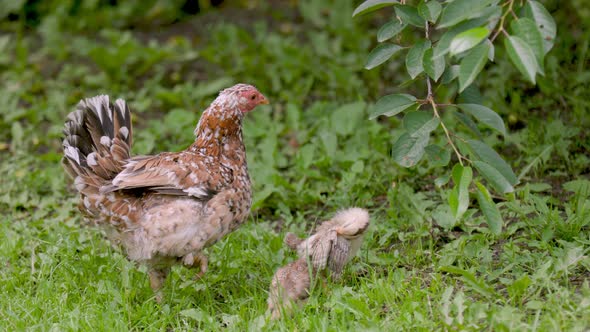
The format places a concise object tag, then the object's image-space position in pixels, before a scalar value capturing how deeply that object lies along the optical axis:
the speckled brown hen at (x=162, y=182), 9.28
